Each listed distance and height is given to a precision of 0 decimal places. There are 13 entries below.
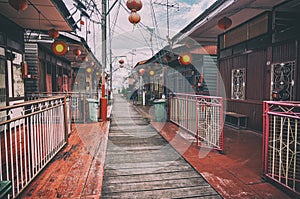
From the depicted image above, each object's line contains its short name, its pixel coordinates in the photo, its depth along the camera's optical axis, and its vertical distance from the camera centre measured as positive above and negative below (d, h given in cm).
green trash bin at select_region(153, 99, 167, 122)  706 -71
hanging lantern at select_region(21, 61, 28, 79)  651 +80
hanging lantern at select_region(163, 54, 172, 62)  979 +181
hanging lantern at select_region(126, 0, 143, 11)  416 +195
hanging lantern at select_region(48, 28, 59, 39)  571 +179
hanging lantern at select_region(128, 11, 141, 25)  441 +175
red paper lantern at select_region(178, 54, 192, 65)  777 +136
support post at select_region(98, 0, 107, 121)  726 +106
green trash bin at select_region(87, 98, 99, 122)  700 -65
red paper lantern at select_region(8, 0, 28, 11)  367 +174
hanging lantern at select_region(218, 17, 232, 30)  479 +176
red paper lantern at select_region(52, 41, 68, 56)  583 +136
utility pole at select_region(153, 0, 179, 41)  984 +472
